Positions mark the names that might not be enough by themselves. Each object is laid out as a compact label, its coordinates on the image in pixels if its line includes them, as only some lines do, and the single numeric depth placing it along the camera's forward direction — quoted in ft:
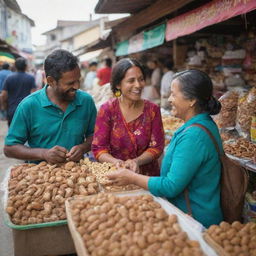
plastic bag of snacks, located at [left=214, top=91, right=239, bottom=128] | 14.88
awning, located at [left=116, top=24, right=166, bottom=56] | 20.77
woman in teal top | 6.67
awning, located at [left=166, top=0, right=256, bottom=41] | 11.12
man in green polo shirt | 8.80
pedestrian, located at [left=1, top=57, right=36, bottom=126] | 23.16
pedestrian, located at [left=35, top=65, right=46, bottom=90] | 44.73
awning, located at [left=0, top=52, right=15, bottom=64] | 48.28
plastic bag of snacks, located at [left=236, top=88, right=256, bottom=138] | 13.32
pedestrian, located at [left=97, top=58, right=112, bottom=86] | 31.76
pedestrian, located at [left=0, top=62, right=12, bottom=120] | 32.50
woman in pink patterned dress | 9.57
